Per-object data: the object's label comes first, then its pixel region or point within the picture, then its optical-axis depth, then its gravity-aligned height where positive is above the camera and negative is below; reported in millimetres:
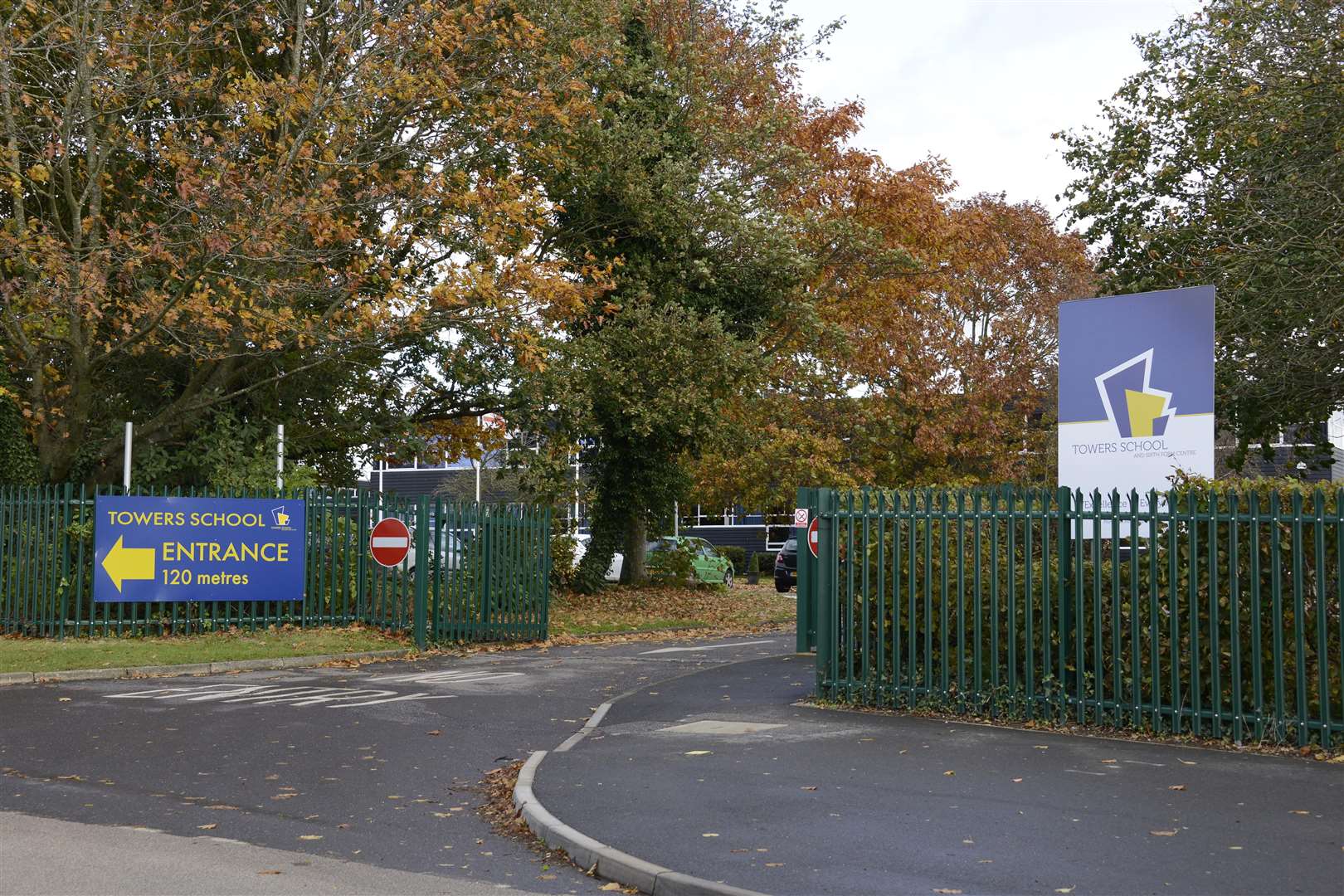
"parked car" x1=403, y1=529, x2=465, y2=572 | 19000 -537
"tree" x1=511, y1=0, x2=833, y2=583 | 25984 +5703
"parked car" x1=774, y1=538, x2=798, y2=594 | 37844 -1572
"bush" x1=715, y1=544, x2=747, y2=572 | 54250 -1675
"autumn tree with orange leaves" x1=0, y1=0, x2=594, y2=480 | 18547 +4760
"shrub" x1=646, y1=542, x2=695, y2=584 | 33344 -1293
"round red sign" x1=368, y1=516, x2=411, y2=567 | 17906 -385
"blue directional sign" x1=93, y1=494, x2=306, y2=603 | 18688 -533
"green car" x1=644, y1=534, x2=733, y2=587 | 34062 -1208
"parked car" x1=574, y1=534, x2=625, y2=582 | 33656 -1218
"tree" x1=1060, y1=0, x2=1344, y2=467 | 16828 +4882
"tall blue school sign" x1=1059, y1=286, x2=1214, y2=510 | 11016 +1094
